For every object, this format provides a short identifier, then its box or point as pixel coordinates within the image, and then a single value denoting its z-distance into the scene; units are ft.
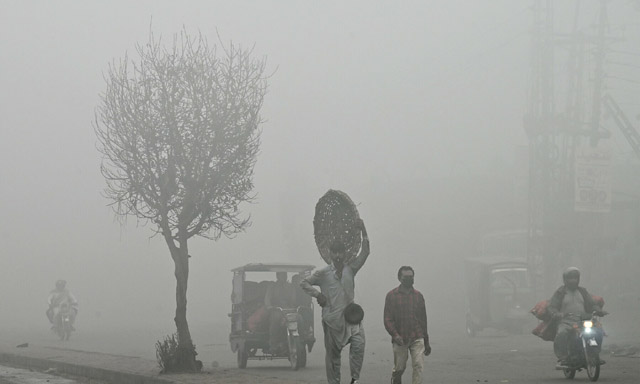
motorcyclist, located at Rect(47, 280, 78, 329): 123.03
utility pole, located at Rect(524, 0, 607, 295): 146.30
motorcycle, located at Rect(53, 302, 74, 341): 122.52
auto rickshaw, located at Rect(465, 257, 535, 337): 126.52
